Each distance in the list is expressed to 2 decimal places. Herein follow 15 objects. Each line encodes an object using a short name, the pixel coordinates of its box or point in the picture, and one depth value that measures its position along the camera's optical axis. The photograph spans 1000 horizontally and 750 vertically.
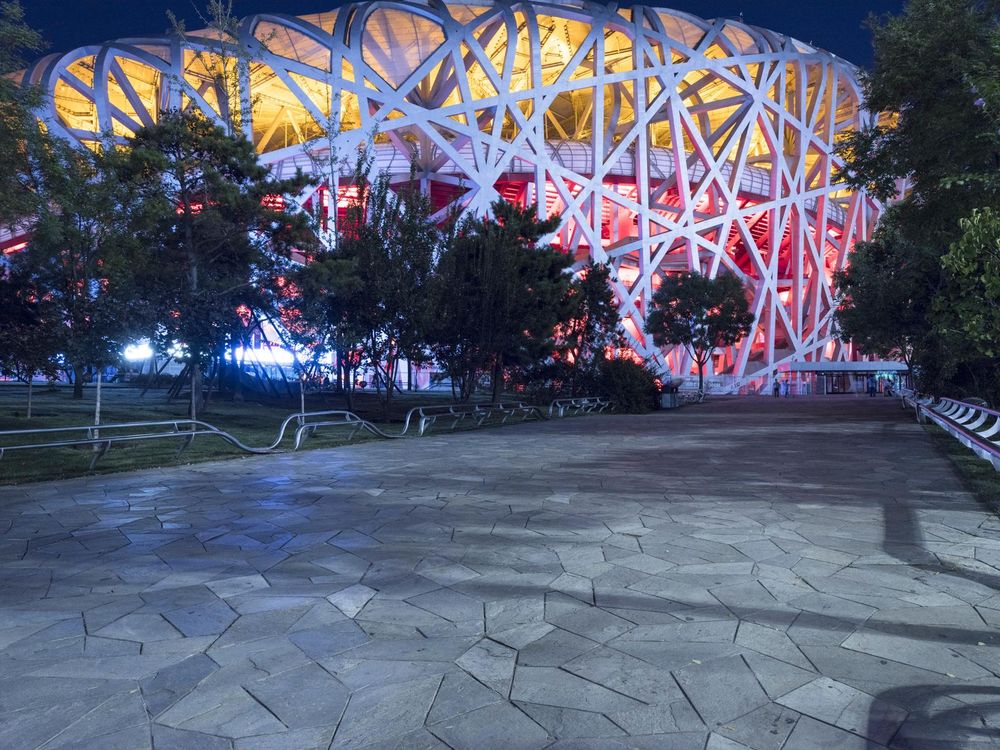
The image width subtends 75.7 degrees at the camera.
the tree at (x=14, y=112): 9.38
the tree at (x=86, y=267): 12.38
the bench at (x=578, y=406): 25.92
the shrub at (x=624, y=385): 30.14
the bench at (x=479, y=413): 19.79
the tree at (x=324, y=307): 16.48
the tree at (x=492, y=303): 20.20
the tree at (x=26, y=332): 12.36
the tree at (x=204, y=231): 14.95
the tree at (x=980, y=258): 6.86
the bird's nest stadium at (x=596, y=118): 40.91
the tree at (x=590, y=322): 29.27
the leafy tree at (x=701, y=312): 39.94
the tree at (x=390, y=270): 17.69
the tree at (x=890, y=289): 19.45
